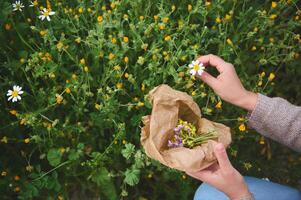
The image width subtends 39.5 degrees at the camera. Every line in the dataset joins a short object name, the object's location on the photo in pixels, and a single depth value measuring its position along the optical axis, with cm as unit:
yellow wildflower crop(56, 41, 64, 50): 178
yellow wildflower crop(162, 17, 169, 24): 185
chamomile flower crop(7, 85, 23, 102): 178
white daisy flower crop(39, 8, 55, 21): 189
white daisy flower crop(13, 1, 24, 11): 196
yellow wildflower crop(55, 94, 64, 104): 174
